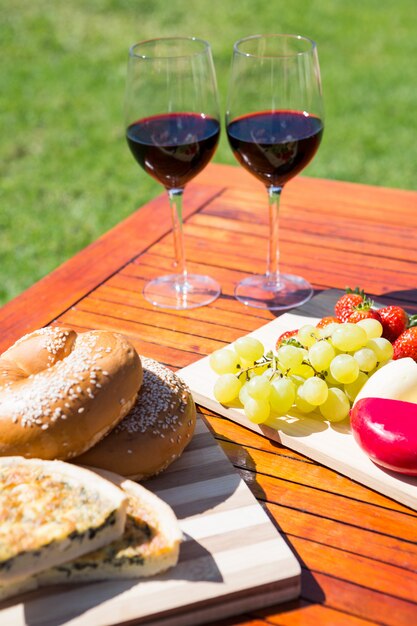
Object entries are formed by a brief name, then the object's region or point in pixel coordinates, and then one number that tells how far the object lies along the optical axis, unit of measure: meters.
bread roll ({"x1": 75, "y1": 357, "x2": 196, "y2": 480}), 1.13
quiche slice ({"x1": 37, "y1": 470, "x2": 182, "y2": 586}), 0.98
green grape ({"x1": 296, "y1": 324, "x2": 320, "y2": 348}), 1.44
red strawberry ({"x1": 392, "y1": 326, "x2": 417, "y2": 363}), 1.41
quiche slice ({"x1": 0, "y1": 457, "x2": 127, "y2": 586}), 0.95
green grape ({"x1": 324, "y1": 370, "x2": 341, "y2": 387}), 1.37
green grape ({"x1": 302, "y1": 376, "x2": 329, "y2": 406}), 1.28
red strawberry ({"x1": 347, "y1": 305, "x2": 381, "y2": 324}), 1.48
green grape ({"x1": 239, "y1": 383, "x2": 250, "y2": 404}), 1.32
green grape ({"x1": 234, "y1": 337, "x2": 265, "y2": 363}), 1.41
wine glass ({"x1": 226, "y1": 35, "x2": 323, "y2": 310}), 1.55
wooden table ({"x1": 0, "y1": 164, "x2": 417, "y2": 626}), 1.03
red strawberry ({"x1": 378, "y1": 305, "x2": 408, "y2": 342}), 1.49
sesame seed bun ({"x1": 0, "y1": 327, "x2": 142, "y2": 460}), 1.09
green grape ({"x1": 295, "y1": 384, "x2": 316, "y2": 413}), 1.31
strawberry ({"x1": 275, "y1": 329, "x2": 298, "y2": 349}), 1.48
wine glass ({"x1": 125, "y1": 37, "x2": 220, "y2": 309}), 1.56
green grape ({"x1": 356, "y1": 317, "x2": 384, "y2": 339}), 1.43
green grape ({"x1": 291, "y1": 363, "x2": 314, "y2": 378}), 1.37
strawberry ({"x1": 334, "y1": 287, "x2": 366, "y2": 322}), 1.53
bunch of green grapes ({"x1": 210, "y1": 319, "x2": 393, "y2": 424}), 1.29
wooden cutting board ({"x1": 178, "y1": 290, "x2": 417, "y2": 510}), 1.17
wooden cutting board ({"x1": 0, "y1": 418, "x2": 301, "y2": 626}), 0.96
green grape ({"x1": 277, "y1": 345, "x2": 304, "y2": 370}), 1.36
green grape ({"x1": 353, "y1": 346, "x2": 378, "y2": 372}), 1.35
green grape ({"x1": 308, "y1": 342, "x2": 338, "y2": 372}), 1.35
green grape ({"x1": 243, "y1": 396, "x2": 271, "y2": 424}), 1.29
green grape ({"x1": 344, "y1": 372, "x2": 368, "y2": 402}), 1.35
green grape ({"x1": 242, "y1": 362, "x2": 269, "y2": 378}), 1.39
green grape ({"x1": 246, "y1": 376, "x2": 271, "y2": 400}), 1.29
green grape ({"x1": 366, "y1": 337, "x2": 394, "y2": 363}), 1.39
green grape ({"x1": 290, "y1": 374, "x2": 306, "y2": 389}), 1.34
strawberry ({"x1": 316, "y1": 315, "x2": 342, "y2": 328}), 1.50
